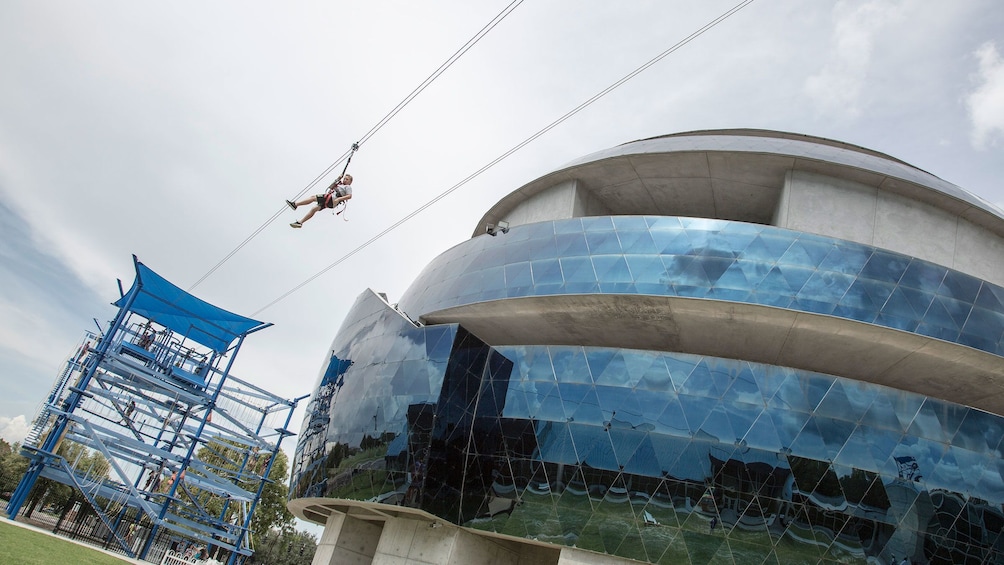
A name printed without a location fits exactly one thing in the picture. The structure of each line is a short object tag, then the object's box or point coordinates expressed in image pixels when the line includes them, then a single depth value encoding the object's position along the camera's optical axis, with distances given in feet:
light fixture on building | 69.77
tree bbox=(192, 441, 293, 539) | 138.92
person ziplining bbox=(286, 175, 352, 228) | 47.57
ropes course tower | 64.75
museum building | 48.62
